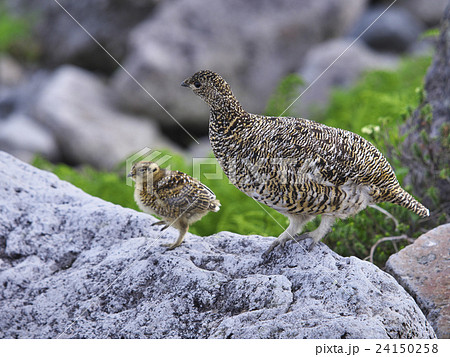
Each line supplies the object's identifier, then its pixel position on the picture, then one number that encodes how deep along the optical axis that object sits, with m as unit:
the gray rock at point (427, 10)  20.45
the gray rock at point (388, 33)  19.17
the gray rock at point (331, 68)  14.10
